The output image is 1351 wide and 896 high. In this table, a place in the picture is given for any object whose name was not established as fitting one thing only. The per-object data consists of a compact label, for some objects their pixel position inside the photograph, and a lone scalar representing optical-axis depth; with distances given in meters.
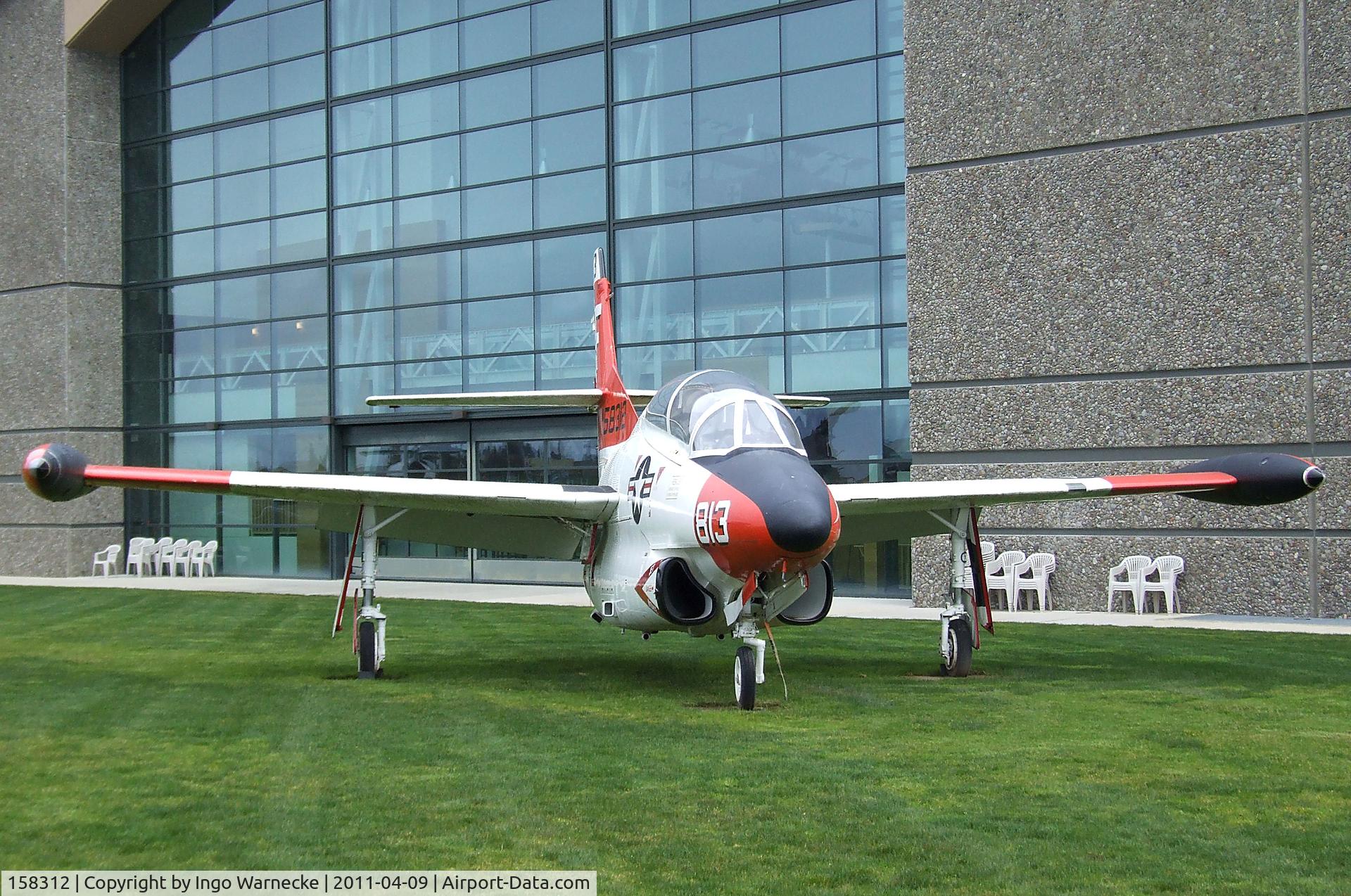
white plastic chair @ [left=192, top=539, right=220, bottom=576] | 31.06
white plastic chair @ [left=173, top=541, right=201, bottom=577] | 31.20
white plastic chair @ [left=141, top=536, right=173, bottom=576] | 31.47
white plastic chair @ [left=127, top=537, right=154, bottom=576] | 31.58
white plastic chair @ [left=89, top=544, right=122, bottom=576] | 31.50
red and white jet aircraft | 10.08
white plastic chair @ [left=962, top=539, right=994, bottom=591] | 20.36
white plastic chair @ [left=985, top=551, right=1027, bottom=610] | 19.97
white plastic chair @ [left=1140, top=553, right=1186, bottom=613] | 18.88
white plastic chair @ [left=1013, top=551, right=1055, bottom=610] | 19.88
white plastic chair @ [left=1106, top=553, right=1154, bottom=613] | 19.05
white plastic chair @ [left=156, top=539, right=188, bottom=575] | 31.34
